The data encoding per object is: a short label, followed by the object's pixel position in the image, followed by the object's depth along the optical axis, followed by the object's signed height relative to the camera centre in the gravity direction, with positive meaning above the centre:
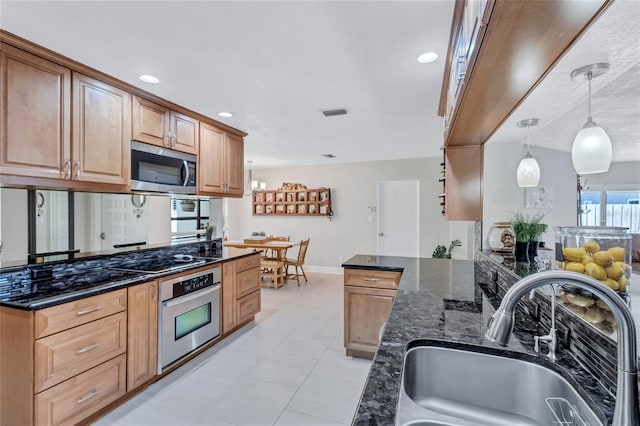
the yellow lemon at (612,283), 1.04 -0.24
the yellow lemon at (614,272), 1.04 -0.20
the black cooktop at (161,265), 2.45 -0.48
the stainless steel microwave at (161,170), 2.52 +0.38
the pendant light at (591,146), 1.39 +0.32
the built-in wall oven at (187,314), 2.37 -0.89
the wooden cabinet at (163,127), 2.53 +0.78
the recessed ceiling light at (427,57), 1.89 +1.00
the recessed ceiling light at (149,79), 2.25 +1.01
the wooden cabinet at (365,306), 2.63 -0.84
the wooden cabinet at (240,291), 3.11 -0.89
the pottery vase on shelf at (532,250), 1.95 -0.24
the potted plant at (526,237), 1.90 -0.15
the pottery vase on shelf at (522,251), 1.96 -0.25
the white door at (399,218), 5.87 -0.10
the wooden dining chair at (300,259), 5.35 -0.85
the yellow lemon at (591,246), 1.12 -0.12
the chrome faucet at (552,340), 1.00 -0.44
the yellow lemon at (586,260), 1.12 -0.17
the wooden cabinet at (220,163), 3.21 +0.56
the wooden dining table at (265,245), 5.07 -0.58
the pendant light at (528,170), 2.19 +0.32
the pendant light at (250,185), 6.38 +0.59
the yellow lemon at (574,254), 1.14 -0.15
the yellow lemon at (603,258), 1.05 -0.16
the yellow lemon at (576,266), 1.11 -0.20
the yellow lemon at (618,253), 1.04 -0.14
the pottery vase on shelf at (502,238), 2.36 -0.20
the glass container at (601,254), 1.04 -0.15
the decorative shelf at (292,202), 6.36 +0.22
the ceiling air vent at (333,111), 2.97 +1.01
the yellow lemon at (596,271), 1.06 -0.21
